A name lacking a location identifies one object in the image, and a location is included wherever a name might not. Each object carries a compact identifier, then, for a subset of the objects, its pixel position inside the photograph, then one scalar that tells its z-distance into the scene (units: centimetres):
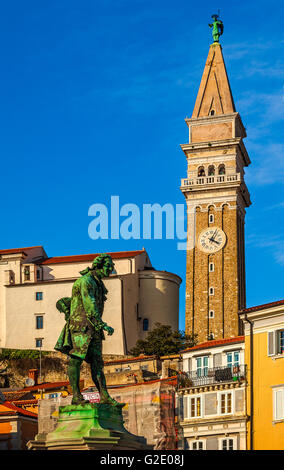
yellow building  3894
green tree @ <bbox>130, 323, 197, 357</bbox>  7288
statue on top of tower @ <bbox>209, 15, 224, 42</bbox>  9788
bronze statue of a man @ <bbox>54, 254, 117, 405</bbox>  1612
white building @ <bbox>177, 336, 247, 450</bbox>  4162
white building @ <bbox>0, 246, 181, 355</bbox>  8406
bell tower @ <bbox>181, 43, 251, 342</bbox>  8375
